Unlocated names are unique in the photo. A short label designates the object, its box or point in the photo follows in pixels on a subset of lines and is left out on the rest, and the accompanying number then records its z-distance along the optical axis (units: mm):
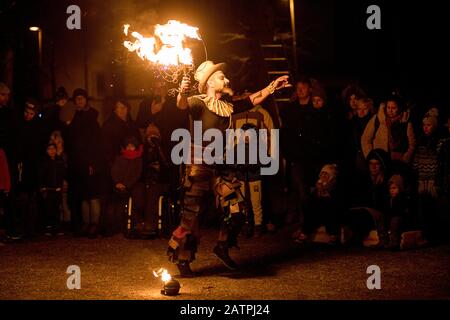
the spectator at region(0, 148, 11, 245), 11141
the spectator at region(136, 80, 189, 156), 11680
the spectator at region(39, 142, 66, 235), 11656
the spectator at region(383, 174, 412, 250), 10117
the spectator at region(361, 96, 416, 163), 10812
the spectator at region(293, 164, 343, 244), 10672
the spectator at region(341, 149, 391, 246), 10328
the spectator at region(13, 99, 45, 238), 11461
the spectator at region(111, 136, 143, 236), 11555
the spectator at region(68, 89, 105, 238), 11570
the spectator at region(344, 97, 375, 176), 11203
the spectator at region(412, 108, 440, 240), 10672
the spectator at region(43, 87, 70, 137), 11875
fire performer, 8625
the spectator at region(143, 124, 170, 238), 11406
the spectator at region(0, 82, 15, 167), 11273
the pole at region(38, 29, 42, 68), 15867
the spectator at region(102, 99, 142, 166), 11711
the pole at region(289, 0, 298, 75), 15164
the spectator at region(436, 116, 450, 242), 10641
